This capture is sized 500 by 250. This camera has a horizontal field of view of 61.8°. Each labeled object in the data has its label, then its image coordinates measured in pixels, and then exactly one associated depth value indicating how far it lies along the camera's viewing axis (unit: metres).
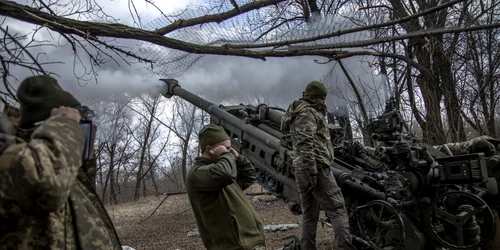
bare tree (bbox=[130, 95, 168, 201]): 25.12
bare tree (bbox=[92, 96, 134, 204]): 25.61
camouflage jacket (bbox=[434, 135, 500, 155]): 4.66
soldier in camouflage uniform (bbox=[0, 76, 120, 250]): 1.40
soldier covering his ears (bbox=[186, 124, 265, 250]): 2.64
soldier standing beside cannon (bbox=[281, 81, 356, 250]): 4.44
